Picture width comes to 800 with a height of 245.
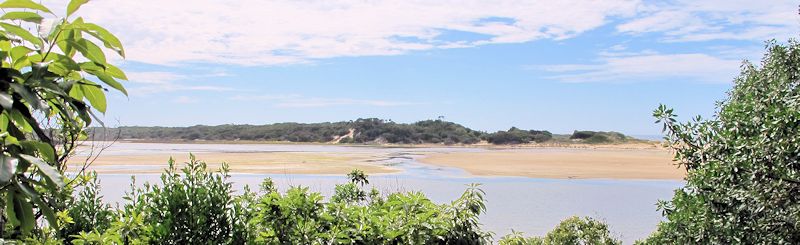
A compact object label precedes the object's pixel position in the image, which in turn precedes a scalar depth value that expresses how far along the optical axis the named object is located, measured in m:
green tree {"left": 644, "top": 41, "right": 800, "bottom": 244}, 4.31
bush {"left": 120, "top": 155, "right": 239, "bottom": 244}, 3.34
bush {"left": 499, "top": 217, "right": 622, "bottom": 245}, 7.87
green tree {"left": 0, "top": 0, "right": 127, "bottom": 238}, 1.08
